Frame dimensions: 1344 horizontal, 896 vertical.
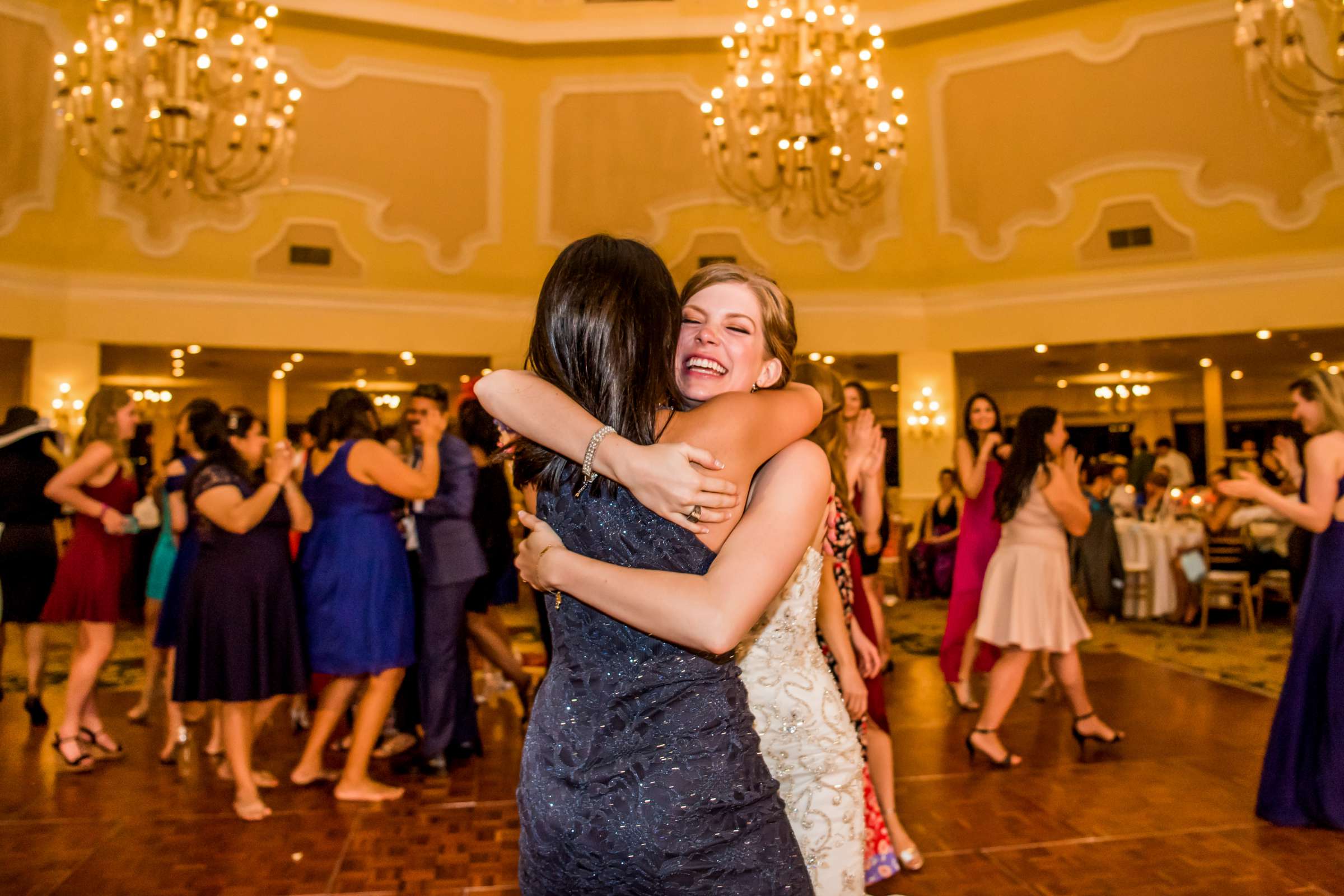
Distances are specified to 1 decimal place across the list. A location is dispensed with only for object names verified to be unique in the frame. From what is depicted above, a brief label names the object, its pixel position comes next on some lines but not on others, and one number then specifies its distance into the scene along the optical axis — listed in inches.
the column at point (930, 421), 461.1
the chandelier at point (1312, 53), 339.6
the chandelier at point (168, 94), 258.1
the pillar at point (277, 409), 600.4
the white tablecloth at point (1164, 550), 317.4
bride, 45.7
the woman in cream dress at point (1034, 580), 161.6
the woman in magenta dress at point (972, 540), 193.3
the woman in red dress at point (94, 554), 171.6
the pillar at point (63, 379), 395.2
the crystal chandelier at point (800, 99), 294.2
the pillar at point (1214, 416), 576.4
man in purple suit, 161.0
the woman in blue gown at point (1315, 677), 128.6
